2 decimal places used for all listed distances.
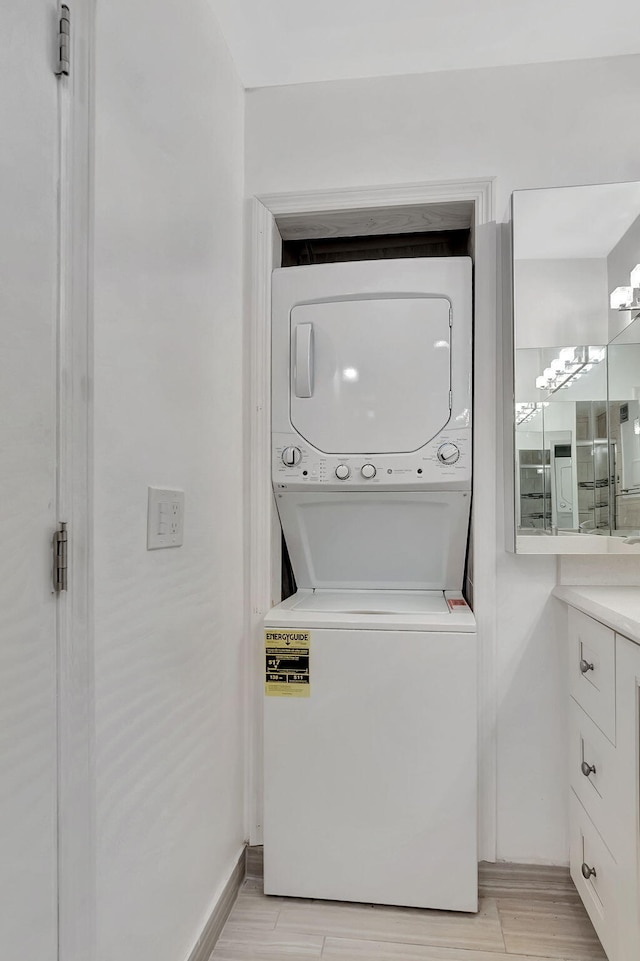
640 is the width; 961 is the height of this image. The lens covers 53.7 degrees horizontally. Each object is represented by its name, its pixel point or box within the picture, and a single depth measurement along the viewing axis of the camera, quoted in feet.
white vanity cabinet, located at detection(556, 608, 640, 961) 4.25
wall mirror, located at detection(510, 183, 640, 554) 5.85
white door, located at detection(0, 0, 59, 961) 2.77
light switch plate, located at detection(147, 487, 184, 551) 4.19
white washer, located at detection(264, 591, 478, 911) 5.69
